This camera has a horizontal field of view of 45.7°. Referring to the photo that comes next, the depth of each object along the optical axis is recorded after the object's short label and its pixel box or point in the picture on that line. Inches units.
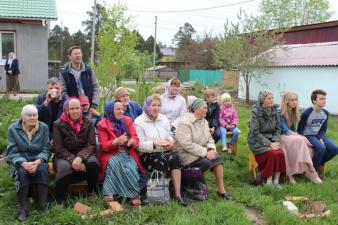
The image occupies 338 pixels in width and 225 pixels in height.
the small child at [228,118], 302.2
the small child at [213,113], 284.4
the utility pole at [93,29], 986.8
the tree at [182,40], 1931.6
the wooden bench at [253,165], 263.6
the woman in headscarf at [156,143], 212.8
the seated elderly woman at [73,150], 197.5
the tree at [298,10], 1758.1
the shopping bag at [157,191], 202.5
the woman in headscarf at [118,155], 203.5
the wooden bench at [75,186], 212.1
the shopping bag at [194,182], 219.6
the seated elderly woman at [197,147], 221.0
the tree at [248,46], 759.1
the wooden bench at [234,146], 306.7
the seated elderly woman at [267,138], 249.1
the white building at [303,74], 630.5
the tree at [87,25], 2568.9
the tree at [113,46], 376.5
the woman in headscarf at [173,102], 269.3
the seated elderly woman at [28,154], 186.5
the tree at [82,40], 2304.6
